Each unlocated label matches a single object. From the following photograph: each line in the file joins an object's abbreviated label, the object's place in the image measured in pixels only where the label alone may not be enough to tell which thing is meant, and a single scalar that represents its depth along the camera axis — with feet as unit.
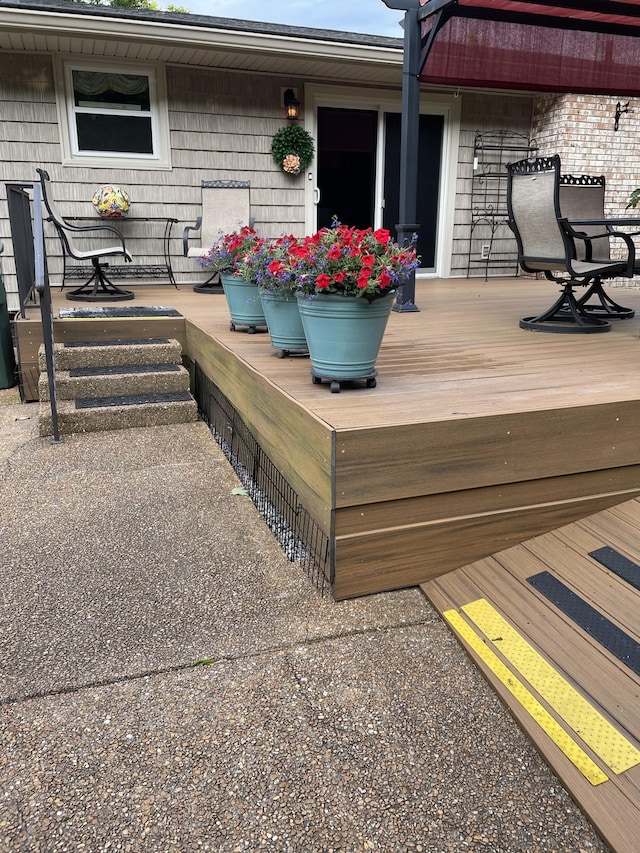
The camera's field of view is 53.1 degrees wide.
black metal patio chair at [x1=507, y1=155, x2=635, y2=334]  11.00
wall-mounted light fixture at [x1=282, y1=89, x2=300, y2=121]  20.93
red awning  13.65
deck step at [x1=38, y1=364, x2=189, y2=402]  11.84
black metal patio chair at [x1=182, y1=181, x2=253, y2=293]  20.58
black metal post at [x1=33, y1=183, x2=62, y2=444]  10.19
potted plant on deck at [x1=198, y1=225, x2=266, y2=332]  10.73
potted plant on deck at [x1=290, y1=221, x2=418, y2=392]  6.47
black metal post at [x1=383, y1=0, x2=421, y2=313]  13.73
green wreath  21.26
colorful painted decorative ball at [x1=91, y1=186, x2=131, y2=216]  19.20
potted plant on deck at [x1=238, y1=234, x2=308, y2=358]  7.36
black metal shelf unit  23.71
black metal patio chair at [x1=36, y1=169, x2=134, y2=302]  15.44
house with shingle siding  18.26
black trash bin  13.92
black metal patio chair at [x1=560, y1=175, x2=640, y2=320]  15.14
